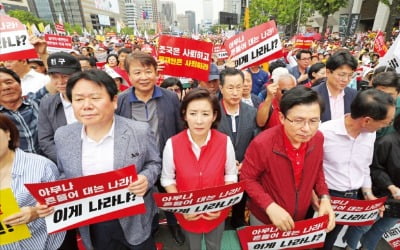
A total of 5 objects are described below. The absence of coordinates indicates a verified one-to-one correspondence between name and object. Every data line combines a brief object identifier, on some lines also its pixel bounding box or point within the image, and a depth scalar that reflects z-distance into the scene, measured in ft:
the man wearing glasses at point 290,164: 5.62
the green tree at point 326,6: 73.36
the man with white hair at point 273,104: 9.02
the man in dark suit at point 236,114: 8.87
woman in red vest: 6.54
